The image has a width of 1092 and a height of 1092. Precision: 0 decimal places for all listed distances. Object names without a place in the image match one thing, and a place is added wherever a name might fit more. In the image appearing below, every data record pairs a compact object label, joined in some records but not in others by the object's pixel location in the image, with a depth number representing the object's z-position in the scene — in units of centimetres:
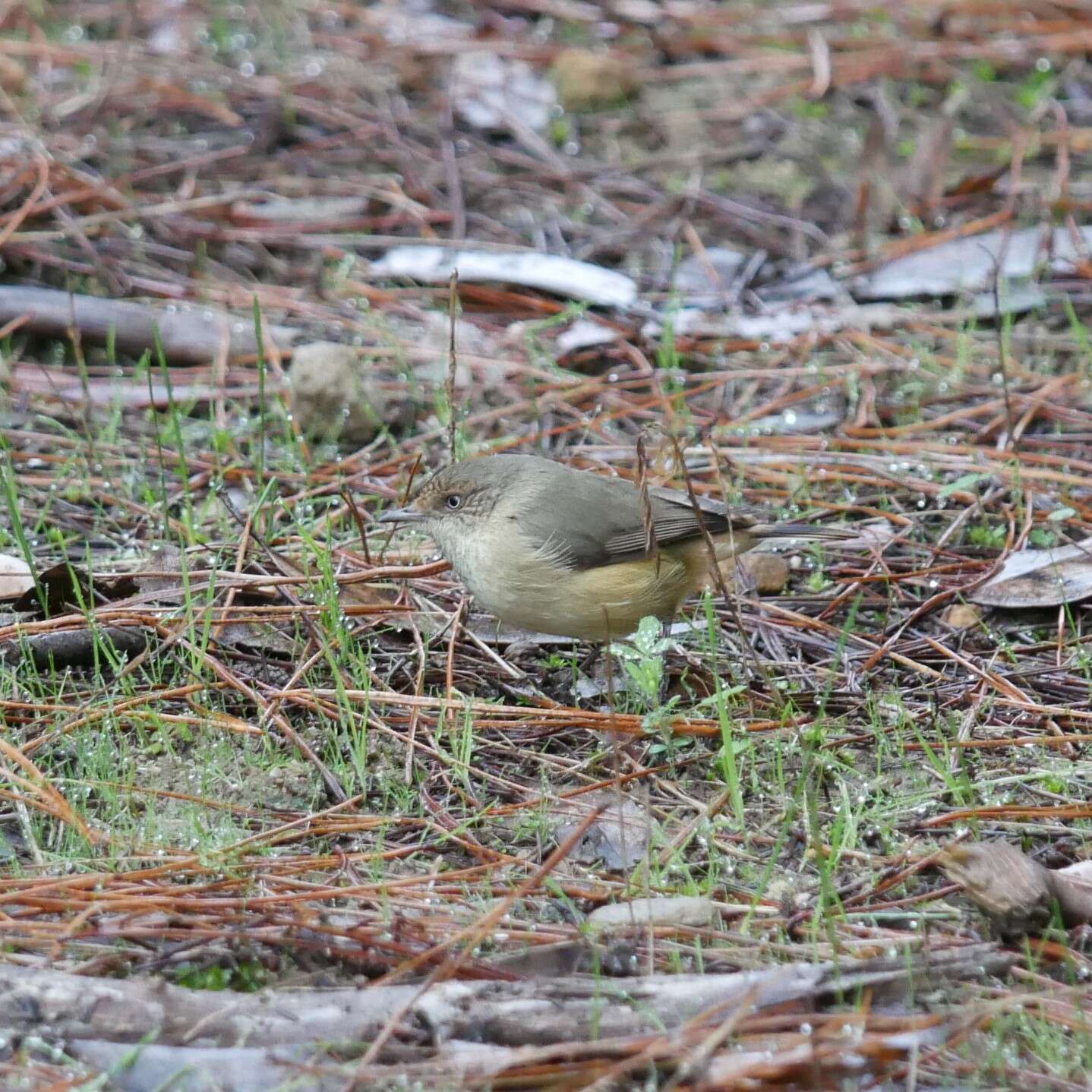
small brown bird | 855
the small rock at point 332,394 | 1128
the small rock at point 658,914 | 623
